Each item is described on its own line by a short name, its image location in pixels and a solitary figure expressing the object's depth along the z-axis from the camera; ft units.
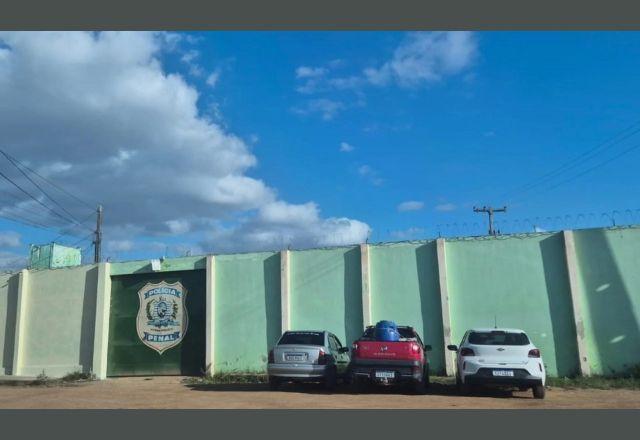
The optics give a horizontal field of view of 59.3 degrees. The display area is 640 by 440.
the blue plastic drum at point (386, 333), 41.57
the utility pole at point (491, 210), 129.80
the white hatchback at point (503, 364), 37.86
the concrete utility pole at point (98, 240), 106.42
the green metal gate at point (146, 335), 62.08
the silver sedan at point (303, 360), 43.73
